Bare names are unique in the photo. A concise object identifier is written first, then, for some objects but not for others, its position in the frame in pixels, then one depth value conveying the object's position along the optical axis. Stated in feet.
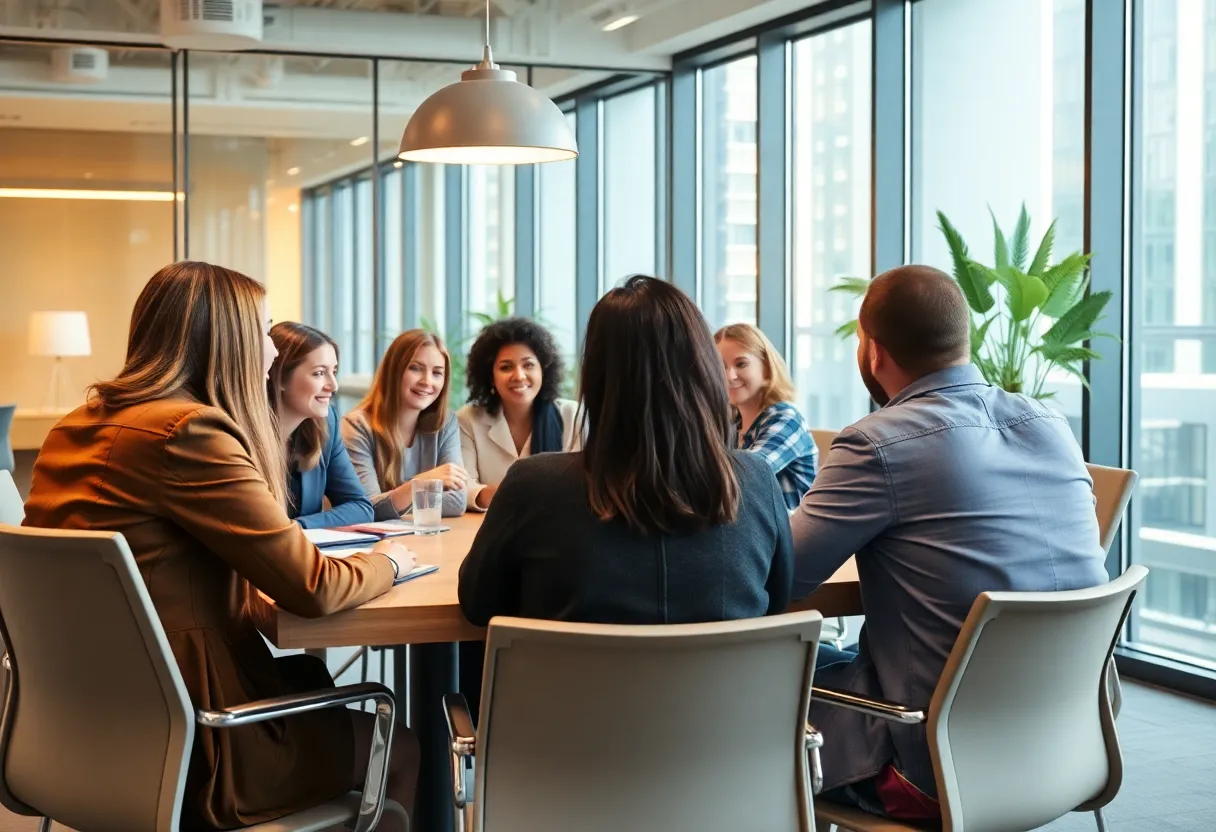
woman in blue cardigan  10.98
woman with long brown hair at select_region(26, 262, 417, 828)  6.48
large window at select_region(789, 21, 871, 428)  20.45
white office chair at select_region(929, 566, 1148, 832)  6.11
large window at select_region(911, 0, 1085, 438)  16.71
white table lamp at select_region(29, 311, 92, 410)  22.18
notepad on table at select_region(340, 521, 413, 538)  9.68
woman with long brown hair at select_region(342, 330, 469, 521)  12.60
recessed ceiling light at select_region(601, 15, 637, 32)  22.43
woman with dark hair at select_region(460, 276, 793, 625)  6.01
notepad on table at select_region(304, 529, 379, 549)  8.90
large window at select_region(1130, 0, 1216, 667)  14.82
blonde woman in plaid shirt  12.09
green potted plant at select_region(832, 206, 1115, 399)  14.99
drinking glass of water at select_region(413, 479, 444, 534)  9.61
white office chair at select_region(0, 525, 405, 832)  5.98
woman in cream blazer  13.46
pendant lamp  10.62
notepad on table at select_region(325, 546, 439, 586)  7.74
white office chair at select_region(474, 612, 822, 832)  5.42
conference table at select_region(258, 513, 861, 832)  6.89
